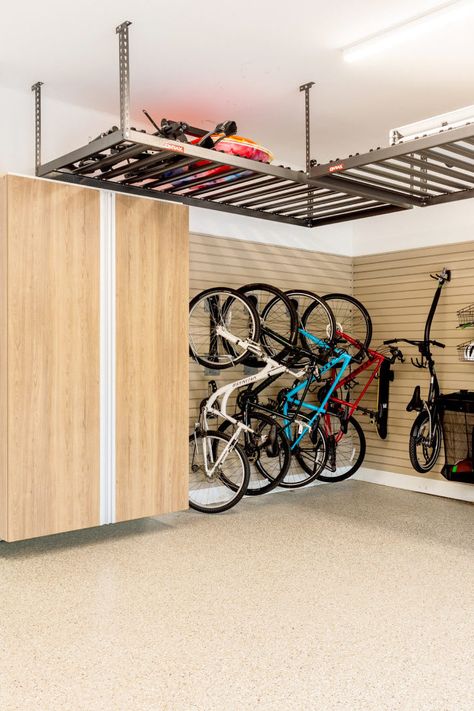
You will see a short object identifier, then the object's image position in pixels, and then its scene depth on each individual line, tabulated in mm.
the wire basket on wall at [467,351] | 5723
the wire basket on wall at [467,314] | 5965
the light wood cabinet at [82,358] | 4031
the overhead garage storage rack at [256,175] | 3781
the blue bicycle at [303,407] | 5734
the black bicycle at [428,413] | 5938
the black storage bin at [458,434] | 5680
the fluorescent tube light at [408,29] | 3506
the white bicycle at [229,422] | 5359
